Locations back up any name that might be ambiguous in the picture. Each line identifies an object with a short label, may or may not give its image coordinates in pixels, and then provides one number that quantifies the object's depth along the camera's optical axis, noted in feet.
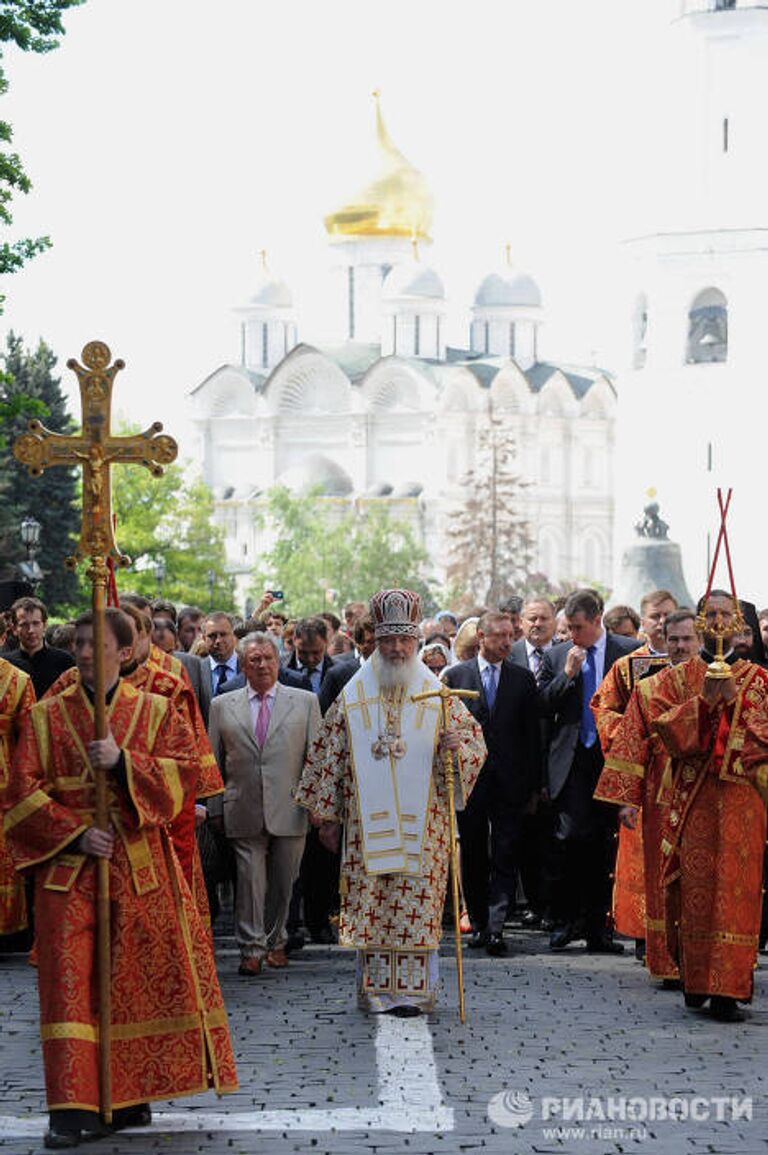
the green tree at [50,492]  168.55
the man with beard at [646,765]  37.50
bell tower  201.87
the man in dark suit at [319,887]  45.73
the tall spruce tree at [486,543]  265.34
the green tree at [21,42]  66.28
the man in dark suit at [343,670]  45.27
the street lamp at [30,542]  94.02
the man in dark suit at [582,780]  43.83
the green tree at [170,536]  237.45
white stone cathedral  324.60
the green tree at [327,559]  263.70
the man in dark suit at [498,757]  44.32
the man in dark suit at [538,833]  47.11
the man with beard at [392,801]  35.94
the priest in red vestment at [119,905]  26.84
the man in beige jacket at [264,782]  41.22
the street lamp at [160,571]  147.43
